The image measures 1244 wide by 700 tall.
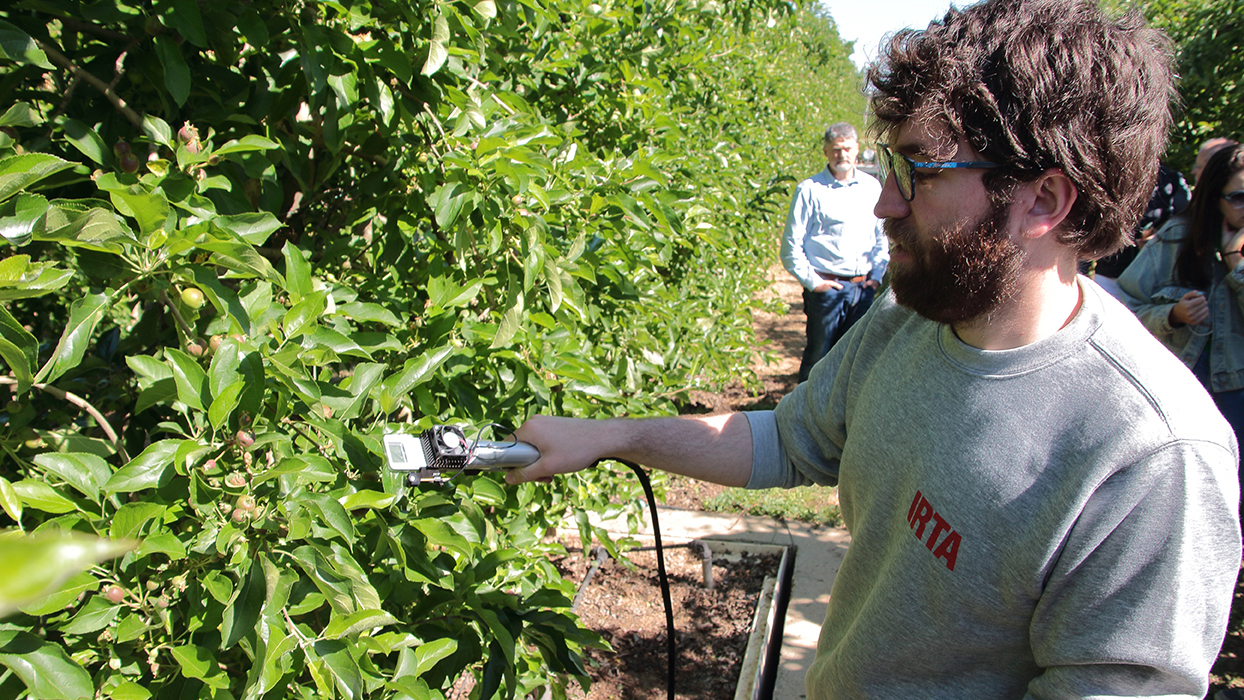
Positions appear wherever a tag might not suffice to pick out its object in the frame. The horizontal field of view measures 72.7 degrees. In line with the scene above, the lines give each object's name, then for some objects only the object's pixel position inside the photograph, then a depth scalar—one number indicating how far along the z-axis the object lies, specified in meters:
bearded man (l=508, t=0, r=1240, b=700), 1.08
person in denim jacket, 3.19
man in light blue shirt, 5.51
